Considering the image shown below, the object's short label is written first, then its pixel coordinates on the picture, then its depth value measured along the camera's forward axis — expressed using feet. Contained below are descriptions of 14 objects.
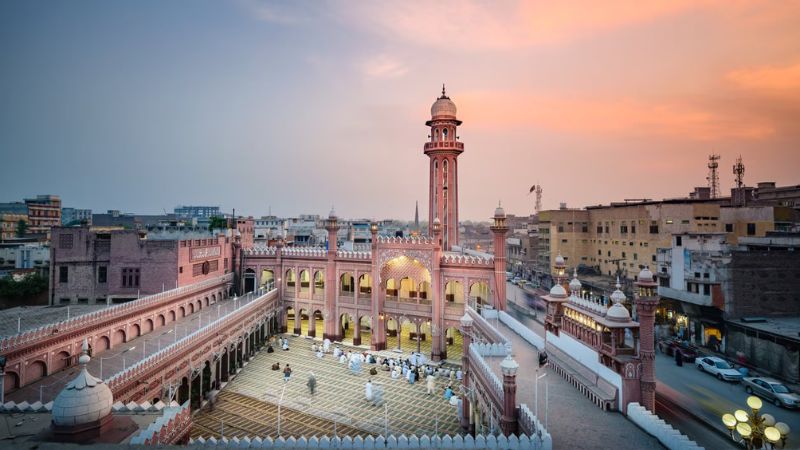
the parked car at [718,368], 84.43
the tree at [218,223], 199.38
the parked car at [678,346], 98.26
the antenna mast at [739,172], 181.60
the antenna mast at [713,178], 207.51
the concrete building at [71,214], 415.23
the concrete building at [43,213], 252.62
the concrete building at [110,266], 98.99
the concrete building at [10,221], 227.40
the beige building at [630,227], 143.95
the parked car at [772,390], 71.00
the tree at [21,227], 230.07
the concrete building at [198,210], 548.72
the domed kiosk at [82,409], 31.45
